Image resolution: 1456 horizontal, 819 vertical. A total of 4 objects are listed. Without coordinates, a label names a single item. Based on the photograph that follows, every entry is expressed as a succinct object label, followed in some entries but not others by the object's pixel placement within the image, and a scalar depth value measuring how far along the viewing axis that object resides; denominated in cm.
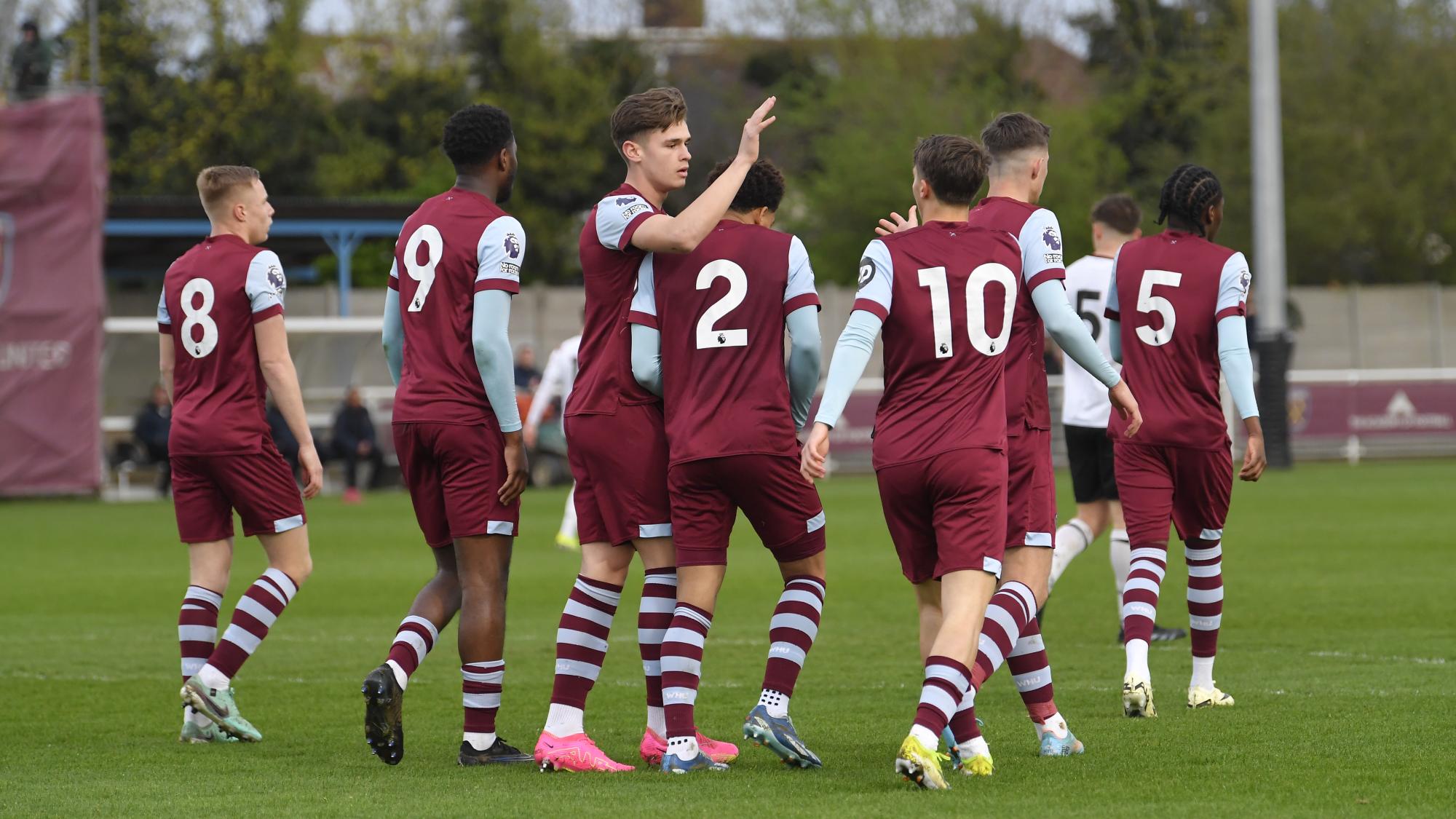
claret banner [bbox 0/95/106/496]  5106
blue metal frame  6278
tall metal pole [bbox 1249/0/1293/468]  5550
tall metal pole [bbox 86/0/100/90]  6331
